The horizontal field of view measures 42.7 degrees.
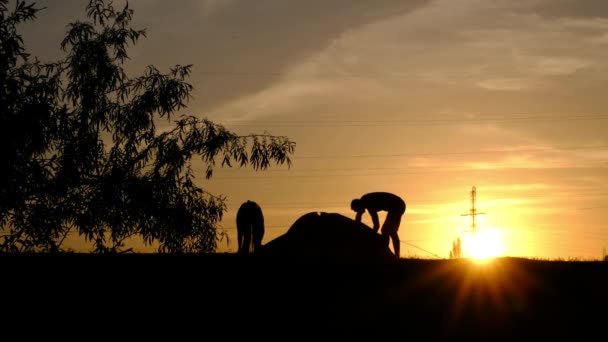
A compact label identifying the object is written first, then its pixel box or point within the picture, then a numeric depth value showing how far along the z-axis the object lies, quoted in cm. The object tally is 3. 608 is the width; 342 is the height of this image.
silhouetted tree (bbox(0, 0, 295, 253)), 2089
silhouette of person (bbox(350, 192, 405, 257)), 2280
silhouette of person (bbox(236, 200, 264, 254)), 2283
